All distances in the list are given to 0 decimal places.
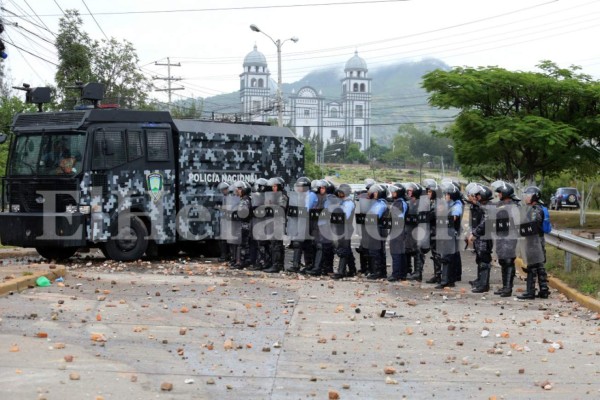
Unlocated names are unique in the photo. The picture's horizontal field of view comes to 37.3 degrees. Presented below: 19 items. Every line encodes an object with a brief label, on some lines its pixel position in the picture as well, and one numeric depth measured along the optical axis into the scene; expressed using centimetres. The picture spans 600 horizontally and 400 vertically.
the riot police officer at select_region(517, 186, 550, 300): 1389
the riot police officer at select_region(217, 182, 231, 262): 1850
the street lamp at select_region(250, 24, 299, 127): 4434
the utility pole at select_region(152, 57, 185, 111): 6093
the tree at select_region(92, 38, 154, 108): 3997
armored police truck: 1692
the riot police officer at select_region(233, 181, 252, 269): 1773
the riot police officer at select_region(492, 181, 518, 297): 1427
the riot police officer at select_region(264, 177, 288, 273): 1752
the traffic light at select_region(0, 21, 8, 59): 1686
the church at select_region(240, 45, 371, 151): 17012
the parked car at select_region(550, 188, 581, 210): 6134
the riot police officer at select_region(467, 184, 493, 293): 1480
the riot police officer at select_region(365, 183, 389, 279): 1636
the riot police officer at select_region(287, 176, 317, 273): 1711
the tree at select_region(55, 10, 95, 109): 3725
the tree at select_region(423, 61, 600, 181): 2680
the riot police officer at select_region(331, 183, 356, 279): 1650
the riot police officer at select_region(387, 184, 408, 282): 1603
